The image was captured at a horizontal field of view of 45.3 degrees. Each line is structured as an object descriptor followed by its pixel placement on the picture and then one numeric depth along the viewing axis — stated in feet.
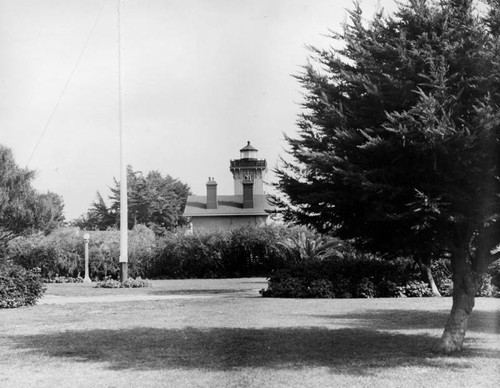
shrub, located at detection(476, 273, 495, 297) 60.85
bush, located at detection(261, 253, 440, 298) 59.77
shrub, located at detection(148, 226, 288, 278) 117.08
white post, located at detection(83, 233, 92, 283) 110.52
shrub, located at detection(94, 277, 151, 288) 85.25
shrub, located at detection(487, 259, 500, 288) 60.90
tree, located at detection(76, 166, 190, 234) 242.37
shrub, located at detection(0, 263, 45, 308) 53.67
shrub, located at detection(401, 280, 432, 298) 60.08
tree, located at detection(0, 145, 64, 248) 86.60
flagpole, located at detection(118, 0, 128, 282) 81.87
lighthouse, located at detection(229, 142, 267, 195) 219.61
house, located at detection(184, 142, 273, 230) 184.34
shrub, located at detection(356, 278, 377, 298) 59.62
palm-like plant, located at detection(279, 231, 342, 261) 76.74
